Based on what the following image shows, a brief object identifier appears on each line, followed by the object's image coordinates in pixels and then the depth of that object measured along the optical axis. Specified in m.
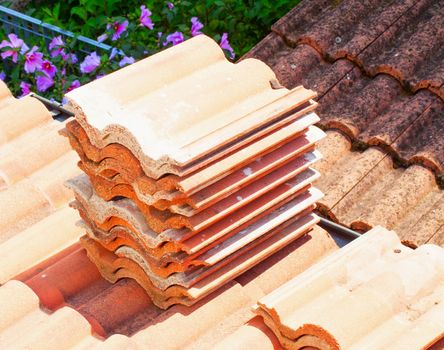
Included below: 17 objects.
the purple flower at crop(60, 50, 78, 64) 6.60
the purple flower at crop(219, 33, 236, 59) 6.18
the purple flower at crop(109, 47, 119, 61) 6.31
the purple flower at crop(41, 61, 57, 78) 6.45
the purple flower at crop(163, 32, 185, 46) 6.36
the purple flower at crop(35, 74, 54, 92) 6.48
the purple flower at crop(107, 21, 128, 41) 6.50
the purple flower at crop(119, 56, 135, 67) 6.24
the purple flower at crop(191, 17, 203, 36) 6.45
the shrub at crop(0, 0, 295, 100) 6.44
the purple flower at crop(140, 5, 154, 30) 6.48
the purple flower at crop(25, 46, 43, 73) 6.46
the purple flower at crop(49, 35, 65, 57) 6.60
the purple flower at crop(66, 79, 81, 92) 6.46
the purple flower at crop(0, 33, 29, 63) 6.48
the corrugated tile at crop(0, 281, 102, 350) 3.35
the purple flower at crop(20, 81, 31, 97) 6.47
